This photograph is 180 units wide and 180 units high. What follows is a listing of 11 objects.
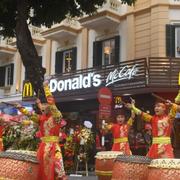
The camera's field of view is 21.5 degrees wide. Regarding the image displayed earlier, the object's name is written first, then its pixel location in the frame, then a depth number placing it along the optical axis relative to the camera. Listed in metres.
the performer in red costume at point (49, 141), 8.73
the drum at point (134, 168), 8.27
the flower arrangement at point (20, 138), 14.35
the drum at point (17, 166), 7.93
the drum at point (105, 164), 11.62
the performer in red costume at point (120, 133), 12.54
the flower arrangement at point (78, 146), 17.20
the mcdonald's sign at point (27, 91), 25.48
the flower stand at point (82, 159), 17.35
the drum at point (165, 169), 6.98
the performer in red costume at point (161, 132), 9.37
